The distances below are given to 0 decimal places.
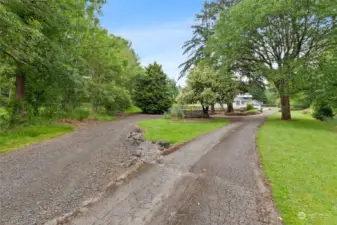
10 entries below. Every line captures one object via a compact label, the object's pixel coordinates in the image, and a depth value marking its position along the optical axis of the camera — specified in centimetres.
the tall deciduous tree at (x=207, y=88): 1555
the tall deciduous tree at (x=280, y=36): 1198
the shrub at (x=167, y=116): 1677
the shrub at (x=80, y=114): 1535
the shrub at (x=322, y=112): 2067
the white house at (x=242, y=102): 3672
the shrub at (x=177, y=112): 1560
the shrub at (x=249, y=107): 3010
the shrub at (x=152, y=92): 2534
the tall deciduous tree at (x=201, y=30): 2139
